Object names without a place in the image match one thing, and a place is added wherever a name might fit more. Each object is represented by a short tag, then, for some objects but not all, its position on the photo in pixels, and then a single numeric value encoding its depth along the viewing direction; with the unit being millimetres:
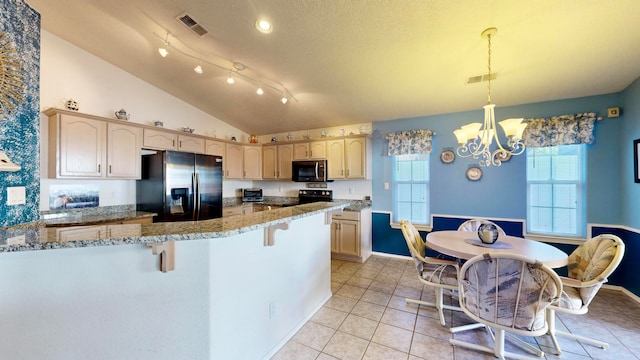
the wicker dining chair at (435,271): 2209
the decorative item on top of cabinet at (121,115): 3135
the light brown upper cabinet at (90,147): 2629
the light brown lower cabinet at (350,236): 3891
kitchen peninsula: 1076
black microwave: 4293
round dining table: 1876
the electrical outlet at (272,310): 1789
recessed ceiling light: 2219
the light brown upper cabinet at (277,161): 4652
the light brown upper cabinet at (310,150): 4339
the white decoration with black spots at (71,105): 2749
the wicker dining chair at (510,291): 1459
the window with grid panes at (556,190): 3104
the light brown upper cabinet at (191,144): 3748
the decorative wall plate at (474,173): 3527
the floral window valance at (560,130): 2900
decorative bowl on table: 2186
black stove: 4572
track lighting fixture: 2840
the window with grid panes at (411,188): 3949
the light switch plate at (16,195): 1751
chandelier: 1972
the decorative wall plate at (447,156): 3686
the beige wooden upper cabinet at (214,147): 4107
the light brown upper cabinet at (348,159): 4049
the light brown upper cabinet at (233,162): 4422
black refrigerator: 3246
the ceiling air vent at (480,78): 2732
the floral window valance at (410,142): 3746
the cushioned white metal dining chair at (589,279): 1717
